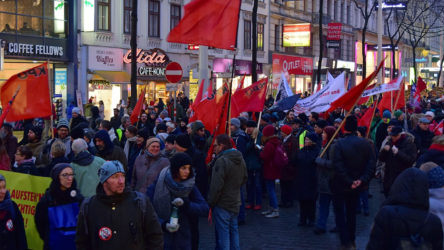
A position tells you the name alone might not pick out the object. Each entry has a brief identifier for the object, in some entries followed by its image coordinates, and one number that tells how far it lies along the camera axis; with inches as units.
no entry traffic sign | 645.9
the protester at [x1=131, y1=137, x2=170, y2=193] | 300.0
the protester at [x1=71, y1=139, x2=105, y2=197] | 267.3
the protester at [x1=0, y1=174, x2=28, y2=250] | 205.3
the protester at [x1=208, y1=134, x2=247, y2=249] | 284.2
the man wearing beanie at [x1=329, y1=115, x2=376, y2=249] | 311.1
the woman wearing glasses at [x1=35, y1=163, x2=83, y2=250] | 222.2
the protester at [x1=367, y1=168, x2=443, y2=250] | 179.3
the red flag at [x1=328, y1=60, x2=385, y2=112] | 360.5
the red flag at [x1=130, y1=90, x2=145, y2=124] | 559.9
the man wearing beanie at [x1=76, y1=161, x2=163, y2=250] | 181.2
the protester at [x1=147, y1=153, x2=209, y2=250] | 225.3
